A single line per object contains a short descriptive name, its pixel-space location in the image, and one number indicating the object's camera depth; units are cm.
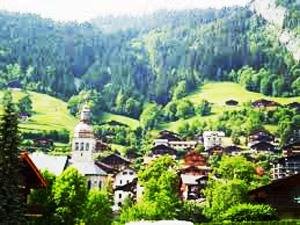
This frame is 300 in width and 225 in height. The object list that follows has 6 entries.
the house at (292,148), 17800
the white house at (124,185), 15788
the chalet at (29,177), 3803
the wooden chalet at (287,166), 14725
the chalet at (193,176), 14700
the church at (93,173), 16788
